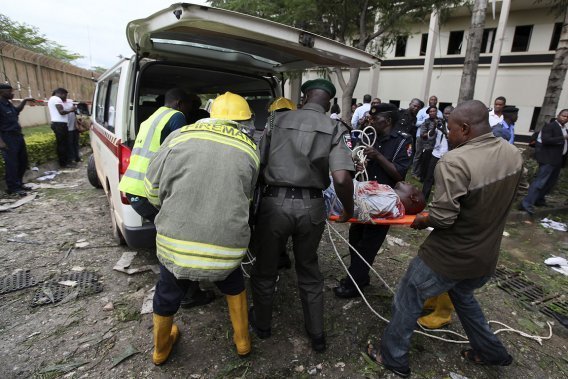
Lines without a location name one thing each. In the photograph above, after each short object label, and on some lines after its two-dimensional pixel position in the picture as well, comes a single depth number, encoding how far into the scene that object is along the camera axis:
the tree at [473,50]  6.14
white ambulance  2.01
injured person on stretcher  2.41
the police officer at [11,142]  5.09
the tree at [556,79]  6.68
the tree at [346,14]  6.30
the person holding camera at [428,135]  6.23
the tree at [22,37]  17.80
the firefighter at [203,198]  1.76
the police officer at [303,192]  2.12
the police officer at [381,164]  2.74
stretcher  2.35
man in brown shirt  1.79
